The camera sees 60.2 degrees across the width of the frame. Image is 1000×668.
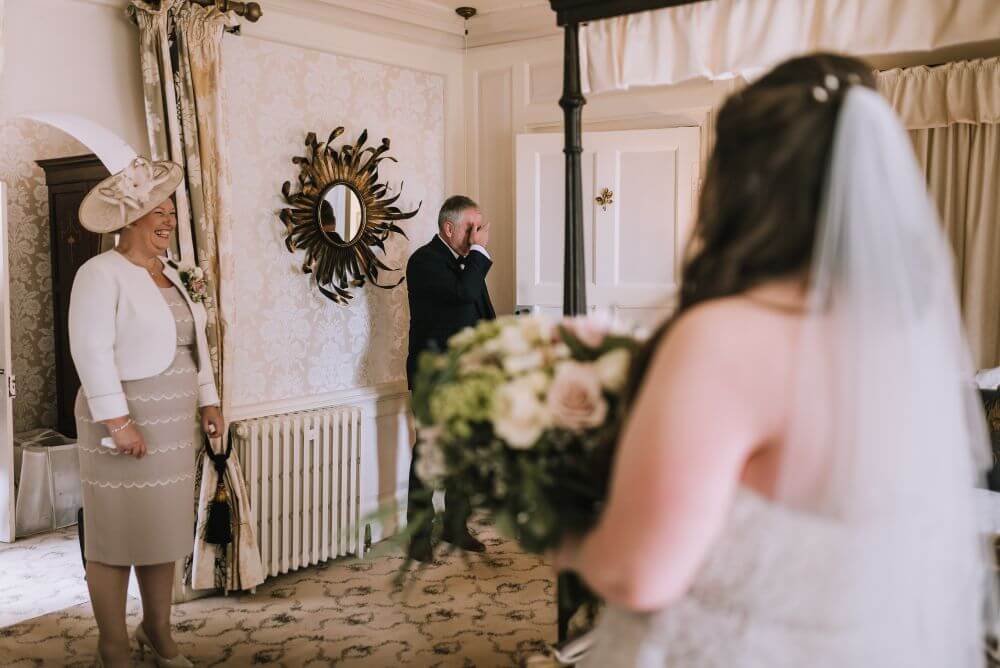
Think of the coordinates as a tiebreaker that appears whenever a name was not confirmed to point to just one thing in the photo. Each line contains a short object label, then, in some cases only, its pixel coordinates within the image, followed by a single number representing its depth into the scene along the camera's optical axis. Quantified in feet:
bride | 3.40
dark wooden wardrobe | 17.03
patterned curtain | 11.16
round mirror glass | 13.73
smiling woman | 9.27
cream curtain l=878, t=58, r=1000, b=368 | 11.84
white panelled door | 14.16
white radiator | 12.69
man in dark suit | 13.60
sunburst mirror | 13.47
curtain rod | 11.60
